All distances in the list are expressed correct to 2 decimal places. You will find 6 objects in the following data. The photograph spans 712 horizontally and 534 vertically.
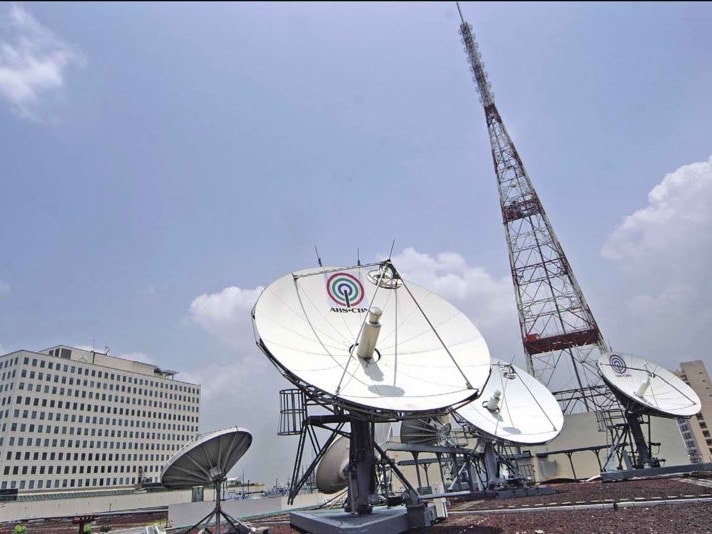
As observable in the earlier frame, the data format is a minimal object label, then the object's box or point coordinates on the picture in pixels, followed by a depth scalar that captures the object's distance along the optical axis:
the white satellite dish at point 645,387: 40.53
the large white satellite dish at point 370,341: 18.50
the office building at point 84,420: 98.88
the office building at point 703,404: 132.25
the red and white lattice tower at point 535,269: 61.09
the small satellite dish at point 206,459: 19.31
